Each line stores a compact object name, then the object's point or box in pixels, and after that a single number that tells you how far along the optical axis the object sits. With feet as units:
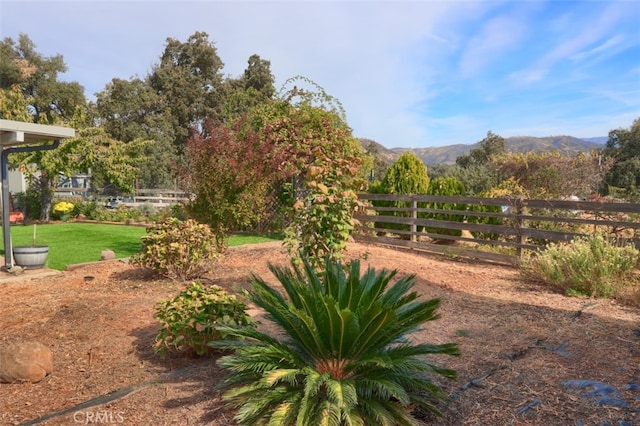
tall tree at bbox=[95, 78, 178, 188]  85.05
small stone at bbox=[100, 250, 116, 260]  24.93
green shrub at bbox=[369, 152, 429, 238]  37.35
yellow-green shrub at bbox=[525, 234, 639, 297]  17.92
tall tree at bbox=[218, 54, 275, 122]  99.95
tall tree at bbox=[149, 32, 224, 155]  95.45
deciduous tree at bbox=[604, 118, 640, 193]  95.20
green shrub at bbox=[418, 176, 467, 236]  34.91
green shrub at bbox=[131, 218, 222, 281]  19.79
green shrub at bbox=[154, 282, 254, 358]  11.04
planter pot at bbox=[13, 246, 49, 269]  22.35
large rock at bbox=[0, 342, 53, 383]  10.18
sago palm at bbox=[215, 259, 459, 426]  7.63
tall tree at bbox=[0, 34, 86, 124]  89.81
